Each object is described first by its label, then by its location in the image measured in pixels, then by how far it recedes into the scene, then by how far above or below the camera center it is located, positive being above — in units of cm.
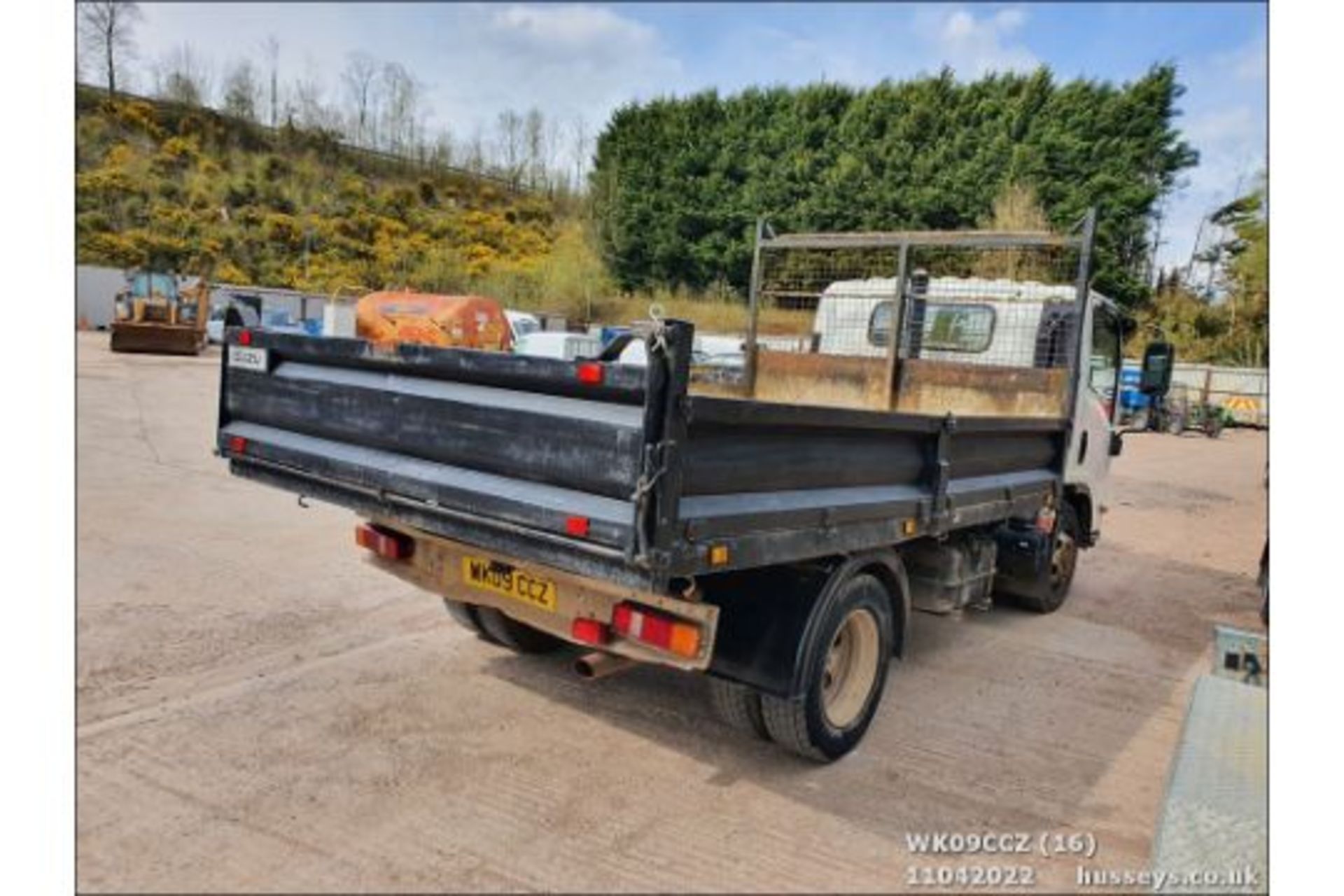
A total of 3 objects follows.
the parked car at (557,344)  1158 +17
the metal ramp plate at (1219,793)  244 -126
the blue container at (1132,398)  2139 -11
